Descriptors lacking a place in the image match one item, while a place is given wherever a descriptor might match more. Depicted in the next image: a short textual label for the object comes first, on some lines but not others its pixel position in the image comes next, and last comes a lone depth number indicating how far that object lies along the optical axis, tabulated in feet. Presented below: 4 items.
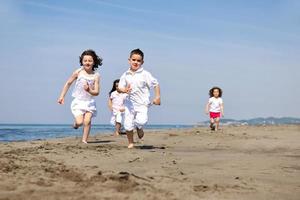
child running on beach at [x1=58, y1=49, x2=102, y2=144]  30.73
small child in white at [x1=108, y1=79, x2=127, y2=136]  45.44
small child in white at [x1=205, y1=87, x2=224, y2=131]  57.00
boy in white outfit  27.35
